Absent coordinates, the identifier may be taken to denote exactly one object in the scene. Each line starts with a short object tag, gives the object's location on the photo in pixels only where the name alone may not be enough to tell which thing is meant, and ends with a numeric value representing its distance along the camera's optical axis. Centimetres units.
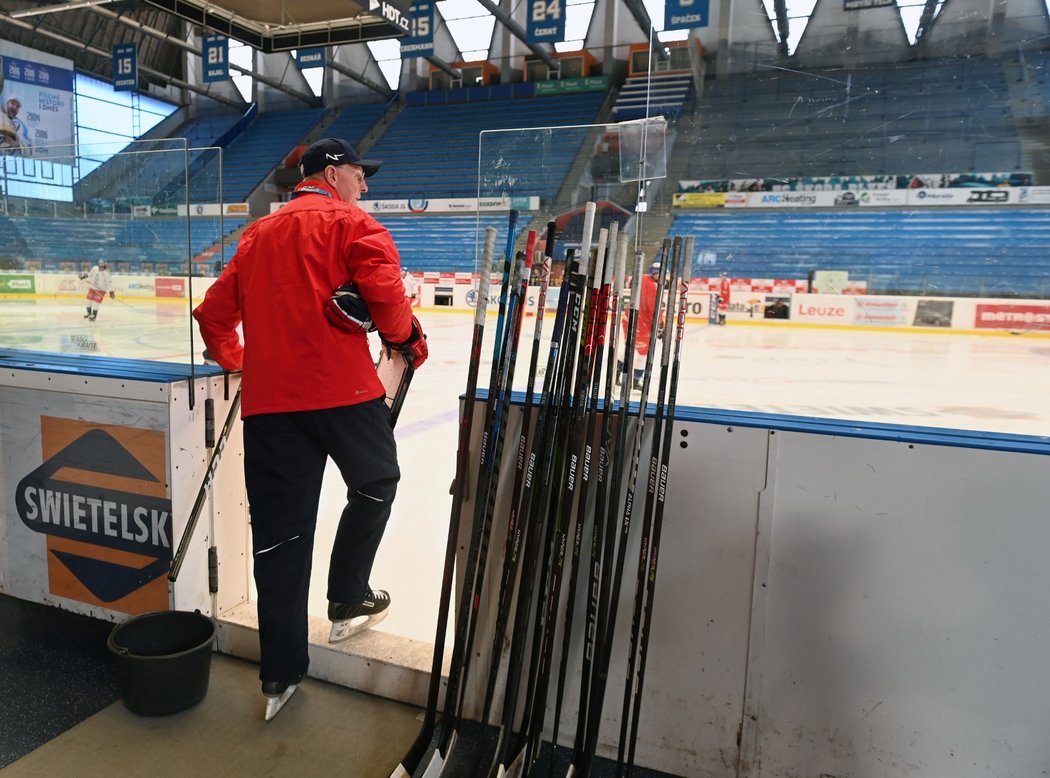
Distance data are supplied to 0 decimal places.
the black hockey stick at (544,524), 146
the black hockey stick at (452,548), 148
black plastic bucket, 161
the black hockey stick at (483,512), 150
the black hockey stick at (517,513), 148
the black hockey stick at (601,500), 147
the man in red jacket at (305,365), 149
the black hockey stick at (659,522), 144
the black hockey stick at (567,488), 146
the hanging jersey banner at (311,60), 923
